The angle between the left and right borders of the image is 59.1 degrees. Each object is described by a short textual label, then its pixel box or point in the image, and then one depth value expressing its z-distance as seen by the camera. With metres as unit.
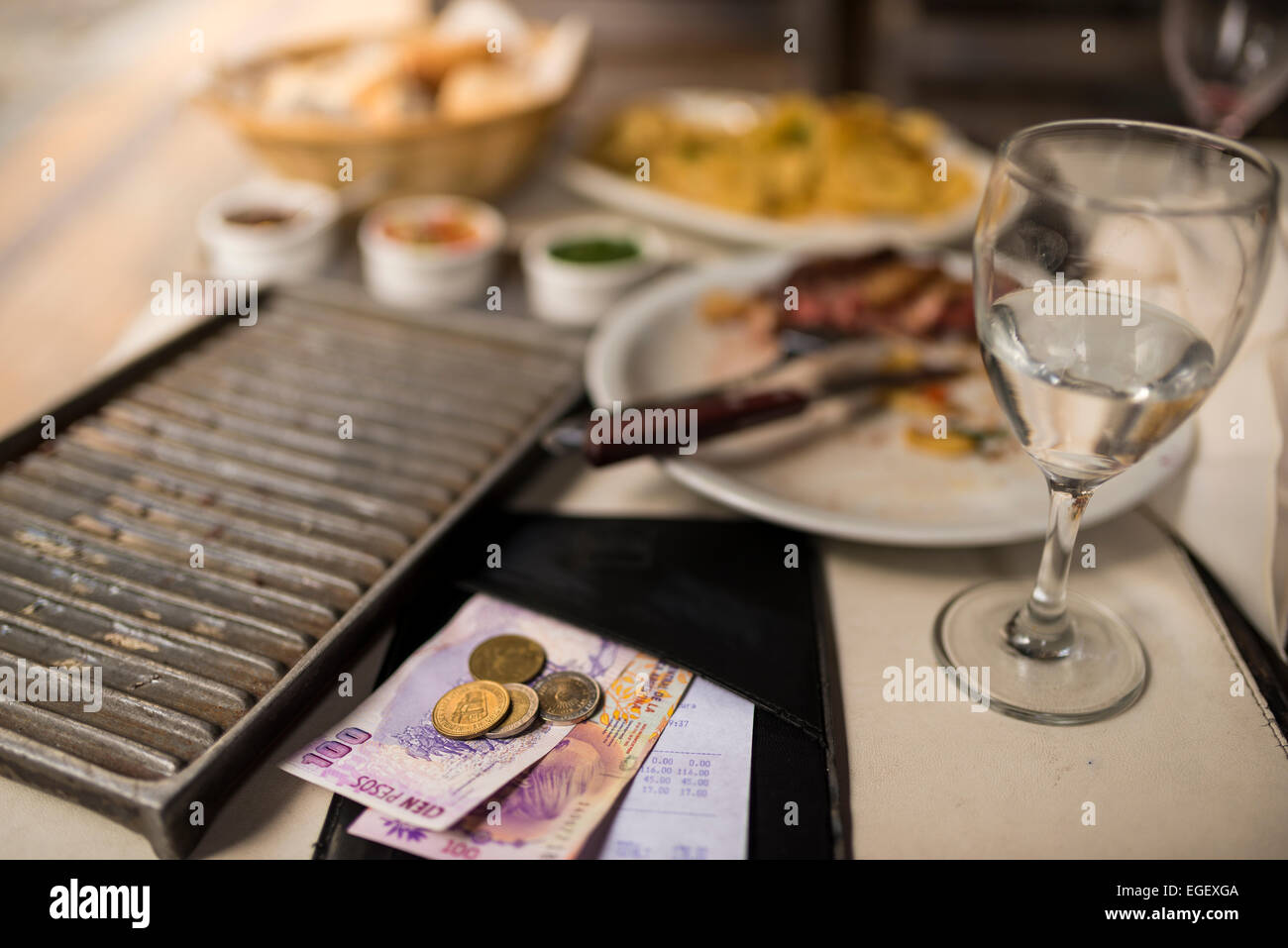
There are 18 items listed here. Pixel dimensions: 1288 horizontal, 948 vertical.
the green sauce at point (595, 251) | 0.65
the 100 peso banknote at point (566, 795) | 0.32
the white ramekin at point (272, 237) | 0.64
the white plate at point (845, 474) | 0.42
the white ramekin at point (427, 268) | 0.63
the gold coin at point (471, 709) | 0.35
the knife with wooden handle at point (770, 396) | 0.45
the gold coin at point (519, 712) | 0.35
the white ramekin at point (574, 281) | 0.62
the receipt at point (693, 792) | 0.32
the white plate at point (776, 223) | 0.67
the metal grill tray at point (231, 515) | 0.33
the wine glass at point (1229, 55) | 0.59
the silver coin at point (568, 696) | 0.35
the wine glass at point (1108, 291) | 0.29
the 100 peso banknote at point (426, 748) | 0.33
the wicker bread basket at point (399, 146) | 0.66
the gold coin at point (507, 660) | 0.37
